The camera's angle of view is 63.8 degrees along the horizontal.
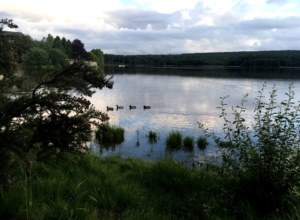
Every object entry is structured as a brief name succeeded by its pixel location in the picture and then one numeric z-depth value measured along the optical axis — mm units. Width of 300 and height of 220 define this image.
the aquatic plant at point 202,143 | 12101
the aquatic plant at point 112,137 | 12398
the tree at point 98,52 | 86816
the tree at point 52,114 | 2654
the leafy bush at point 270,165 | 3581
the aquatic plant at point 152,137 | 12996
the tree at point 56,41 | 70118
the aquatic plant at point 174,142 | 12173
